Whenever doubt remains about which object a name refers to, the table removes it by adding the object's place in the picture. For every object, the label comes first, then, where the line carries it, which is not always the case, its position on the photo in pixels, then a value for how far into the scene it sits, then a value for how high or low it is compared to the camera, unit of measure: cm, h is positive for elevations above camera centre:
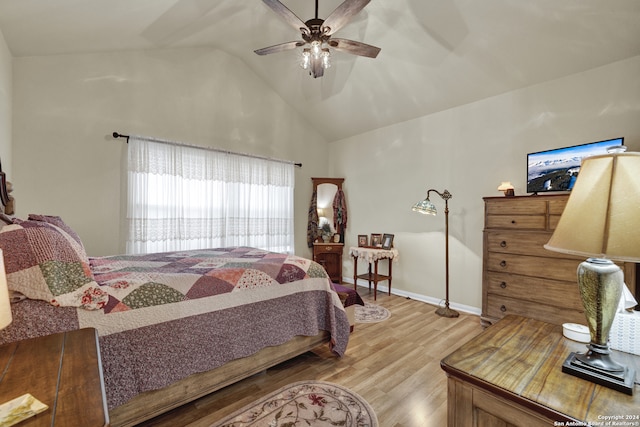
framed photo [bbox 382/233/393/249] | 407 -40
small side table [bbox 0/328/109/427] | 61 -46
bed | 123 -57
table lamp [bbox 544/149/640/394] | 78 -7
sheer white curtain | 334 +20
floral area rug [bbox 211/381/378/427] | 159 -122
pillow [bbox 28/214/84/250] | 201 -6
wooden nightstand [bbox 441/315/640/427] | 75 -53
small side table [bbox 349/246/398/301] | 390 -60
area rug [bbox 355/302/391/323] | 319 -123
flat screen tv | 258 +51
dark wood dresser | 239 -47
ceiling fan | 201 +150
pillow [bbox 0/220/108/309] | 118 -26
